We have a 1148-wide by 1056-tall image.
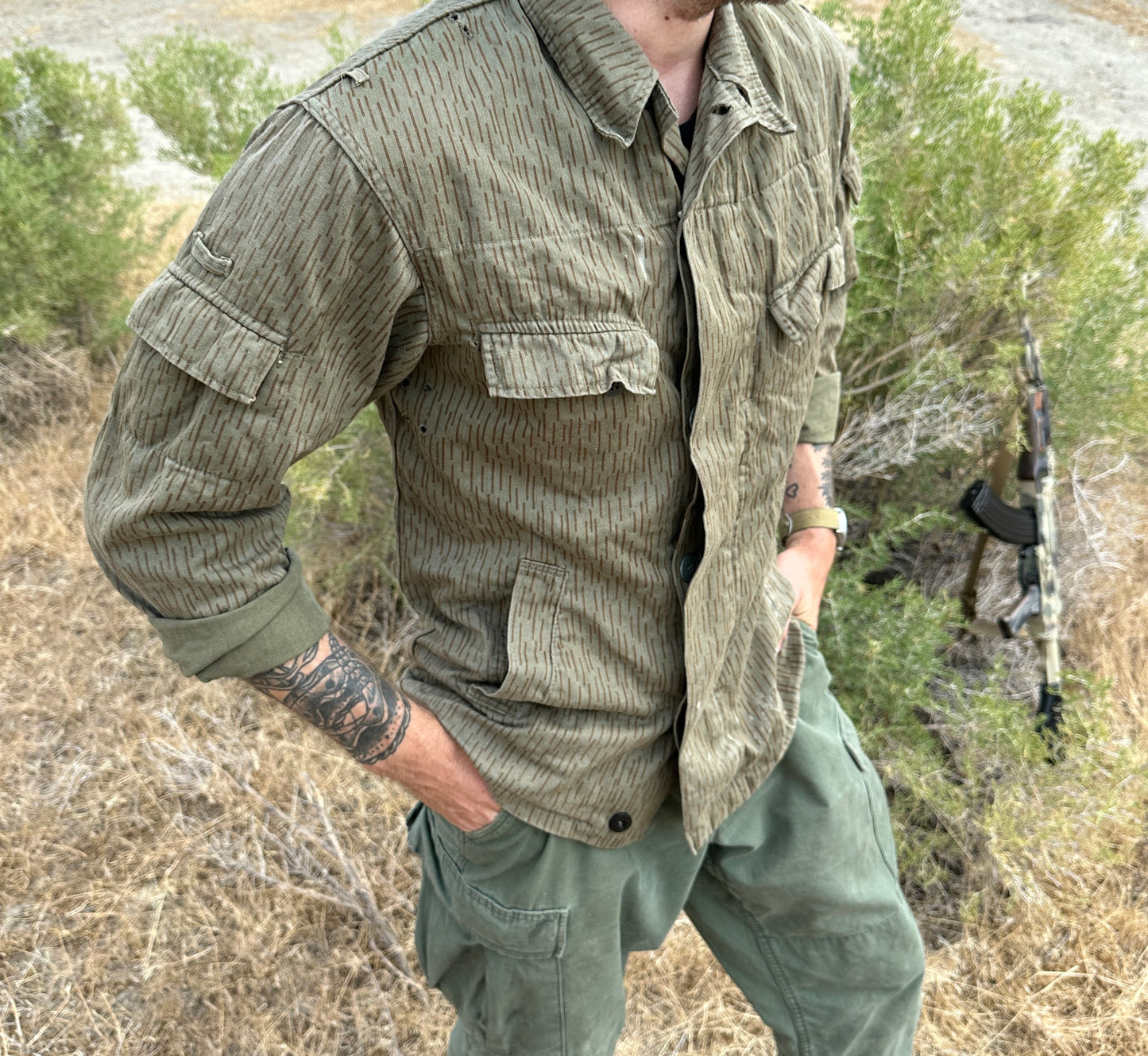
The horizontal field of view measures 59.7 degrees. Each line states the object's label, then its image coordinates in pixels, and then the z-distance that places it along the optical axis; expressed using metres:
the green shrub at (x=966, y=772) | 2.36
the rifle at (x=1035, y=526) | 2.50
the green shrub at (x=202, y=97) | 3.75
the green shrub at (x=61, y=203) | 4.00
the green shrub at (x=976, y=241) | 2.59
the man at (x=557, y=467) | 0.94
